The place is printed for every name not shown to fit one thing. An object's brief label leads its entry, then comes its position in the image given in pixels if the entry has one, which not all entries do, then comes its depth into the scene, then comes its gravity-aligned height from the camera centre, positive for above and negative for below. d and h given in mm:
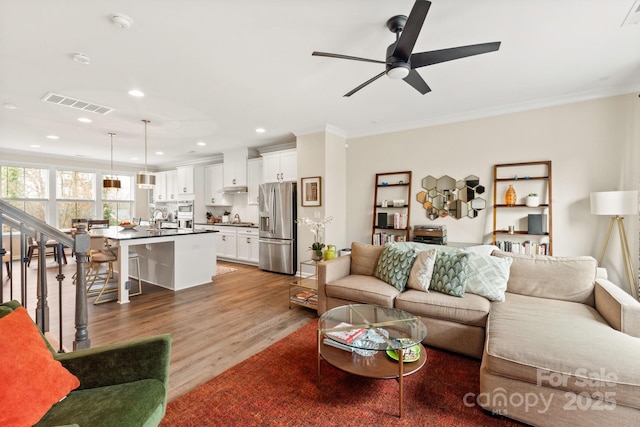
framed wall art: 4840 +324
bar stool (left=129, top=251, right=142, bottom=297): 4114 -818
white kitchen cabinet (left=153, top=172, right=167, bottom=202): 8252 +650
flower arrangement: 3625 -450
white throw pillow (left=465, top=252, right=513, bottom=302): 2609 -629
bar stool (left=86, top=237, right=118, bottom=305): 3870 -738
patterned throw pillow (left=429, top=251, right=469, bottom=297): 2648 -621
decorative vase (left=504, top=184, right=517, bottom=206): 3798 +176
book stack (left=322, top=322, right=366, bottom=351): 1992 -917
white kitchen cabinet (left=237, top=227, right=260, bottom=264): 6184 -788
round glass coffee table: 1812 -922
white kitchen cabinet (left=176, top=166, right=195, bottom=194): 7491 +787
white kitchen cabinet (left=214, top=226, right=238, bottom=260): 6578 -793
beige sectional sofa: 1546 -843
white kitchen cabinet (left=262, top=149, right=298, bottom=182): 5520 +877
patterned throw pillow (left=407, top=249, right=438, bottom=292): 2824 -622
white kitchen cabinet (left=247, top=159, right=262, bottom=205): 6352 +705
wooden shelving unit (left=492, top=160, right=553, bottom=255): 3645 +148
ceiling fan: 1809 +1110
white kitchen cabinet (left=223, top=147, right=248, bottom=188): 6543 +990
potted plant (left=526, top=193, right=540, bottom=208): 3662 +117
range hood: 6595 +461
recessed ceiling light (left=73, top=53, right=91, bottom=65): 2513 +1357
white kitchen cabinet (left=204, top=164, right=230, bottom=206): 7163 +581
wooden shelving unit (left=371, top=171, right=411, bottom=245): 4617 +61
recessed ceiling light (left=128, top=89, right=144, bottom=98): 3271 +1369
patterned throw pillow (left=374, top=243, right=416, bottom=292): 2977 -608
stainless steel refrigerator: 5336 -339
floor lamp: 3002 +3
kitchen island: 4125 -739
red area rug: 1729 -1276
